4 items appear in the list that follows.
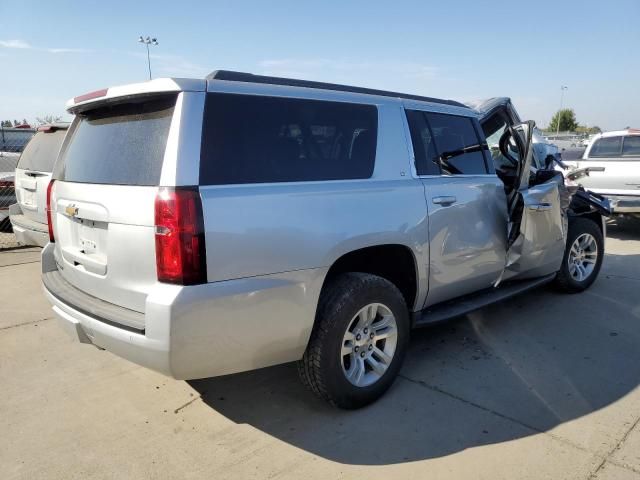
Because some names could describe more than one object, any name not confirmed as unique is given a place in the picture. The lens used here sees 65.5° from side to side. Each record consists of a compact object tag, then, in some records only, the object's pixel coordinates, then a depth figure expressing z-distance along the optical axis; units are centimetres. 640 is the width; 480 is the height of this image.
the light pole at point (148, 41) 3757
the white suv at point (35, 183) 595
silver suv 240
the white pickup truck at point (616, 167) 830
